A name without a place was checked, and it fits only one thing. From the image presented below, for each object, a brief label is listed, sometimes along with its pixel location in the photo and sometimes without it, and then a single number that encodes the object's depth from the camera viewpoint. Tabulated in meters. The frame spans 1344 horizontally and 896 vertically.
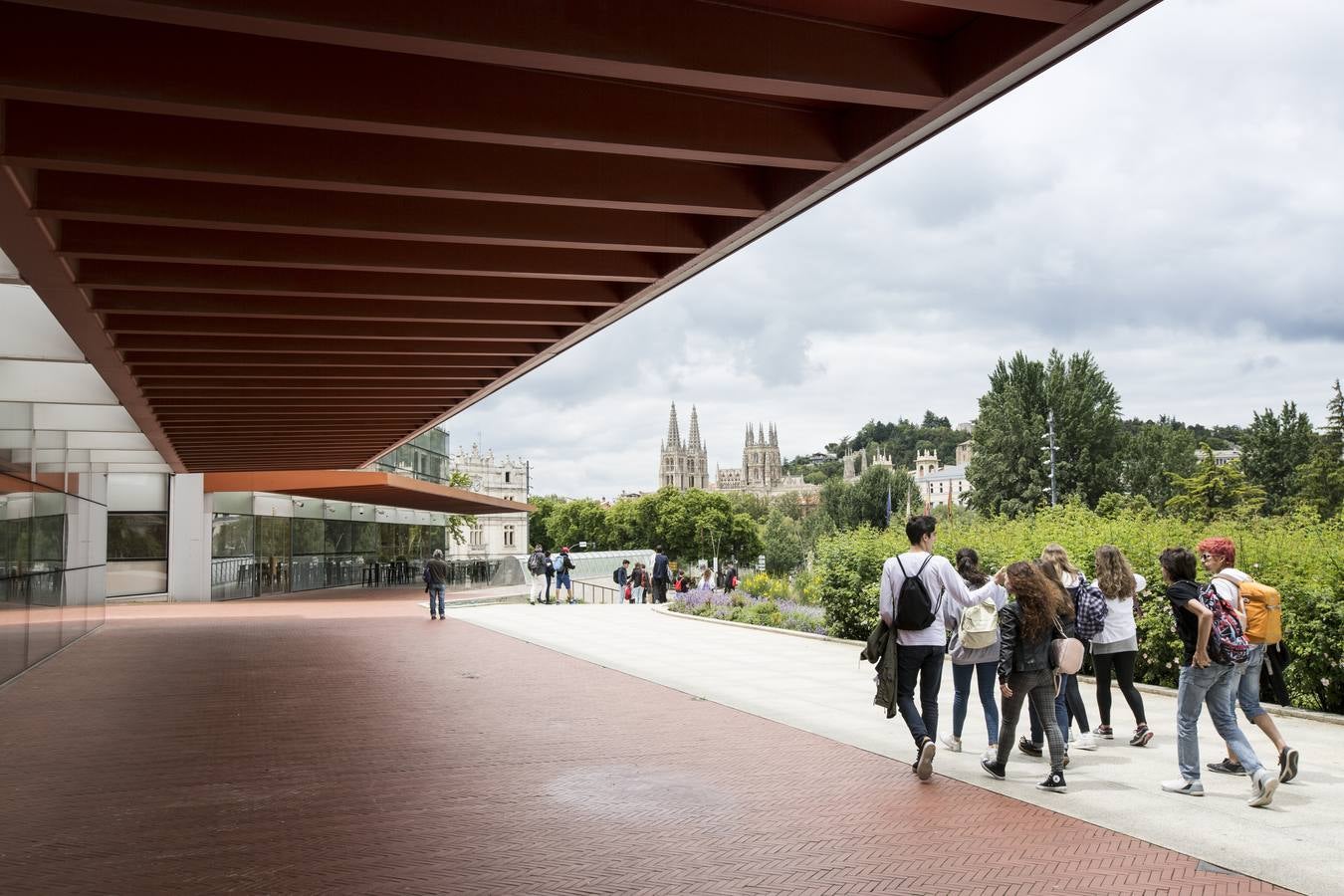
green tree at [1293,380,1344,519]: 68.19
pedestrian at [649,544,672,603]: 31.23
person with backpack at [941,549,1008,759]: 8.38
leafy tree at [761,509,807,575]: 97.12
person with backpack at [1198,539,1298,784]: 7.27
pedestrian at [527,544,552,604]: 33.03
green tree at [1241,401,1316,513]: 76.69
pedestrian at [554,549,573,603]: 32.53
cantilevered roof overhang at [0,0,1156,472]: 5.31
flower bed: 20.42
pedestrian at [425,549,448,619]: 24.88
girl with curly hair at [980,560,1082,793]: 7.49
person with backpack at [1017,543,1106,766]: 8.75
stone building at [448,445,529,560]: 125.69
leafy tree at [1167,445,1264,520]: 69.88
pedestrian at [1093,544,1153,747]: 8.83
